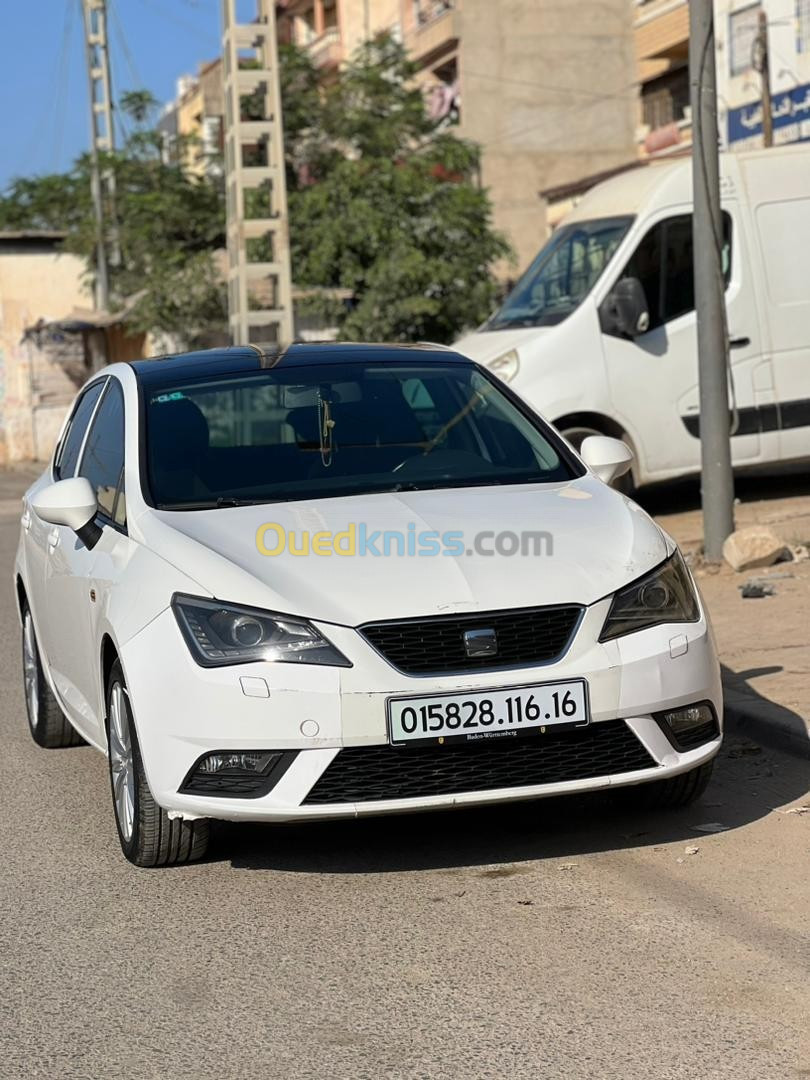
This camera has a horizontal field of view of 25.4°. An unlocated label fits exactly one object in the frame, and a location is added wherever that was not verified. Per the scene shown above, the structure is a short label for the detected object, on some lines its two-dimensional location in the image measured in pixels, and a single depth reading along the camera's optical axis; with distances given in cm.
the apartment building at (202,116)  3953
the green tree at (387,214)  3244
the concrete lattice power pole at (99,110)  4016
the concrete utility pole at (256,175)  2664
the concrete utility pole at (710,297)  1080
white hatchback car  498
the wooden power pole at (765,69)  3022
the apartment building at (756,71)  2956
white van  1327
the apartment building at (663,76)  3712
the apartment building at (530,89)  4641
